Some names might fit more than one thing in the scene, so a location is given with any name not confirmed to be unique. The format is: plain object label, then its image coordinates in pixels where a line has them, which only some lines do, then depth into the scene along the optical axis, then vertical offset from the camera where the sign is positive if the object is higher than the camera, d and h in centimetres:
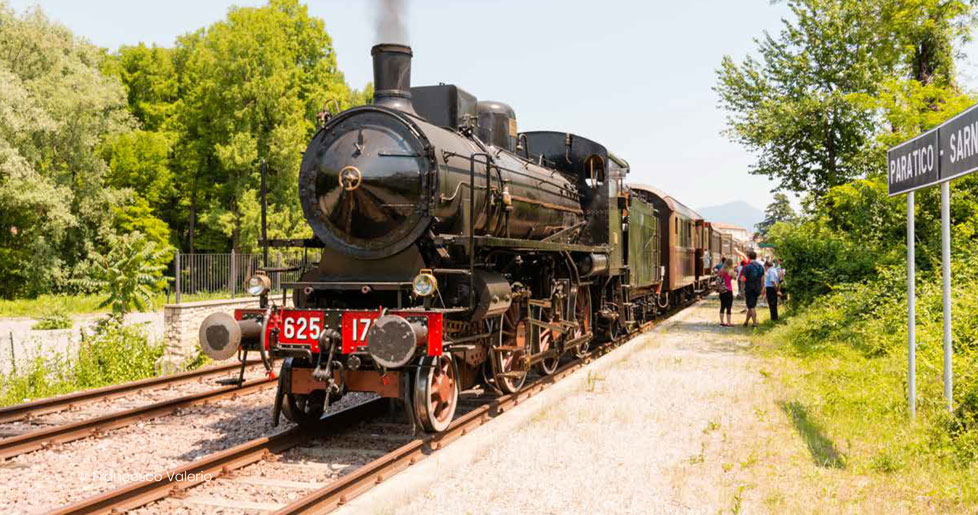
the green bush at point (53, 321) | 1452 -114
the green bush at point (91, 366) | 980 -153
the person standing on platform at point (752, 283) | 1645 -38
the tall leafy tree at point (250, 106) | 2967 +717
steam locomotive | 641 -1
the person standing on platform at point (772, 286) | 1708 -48
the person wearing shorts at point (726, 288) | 1695 -52
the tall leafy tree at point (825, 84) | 1681 +519
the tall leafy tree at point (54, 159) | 2581 +422
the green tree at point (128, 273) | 1330 -12
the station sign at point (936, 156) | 498 +90
